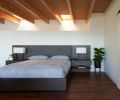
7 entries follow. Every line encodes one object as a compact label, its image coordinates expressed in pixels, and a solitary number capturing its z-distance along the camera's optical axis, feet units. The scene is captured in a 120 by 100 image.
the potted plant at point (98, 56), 14.44
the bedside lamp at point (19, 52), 15.29
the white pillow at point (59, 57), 14.76
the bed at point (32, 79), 8.69
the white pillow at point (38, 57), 14.83
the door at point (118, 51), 9.44
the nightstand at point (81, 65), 14.70
